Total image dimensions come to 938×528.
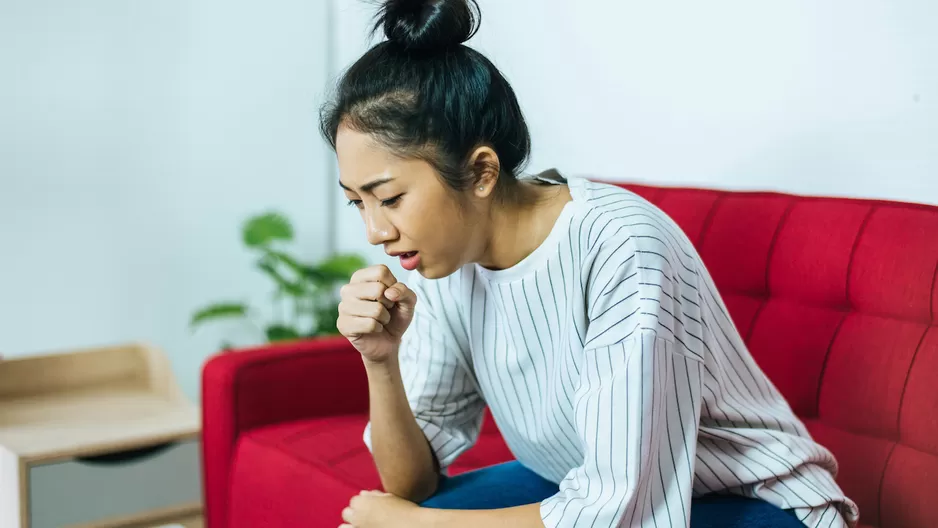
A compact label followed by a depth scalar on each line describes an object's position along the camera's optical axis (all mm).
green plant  2887
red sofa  1348
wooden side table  1986
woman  1051
